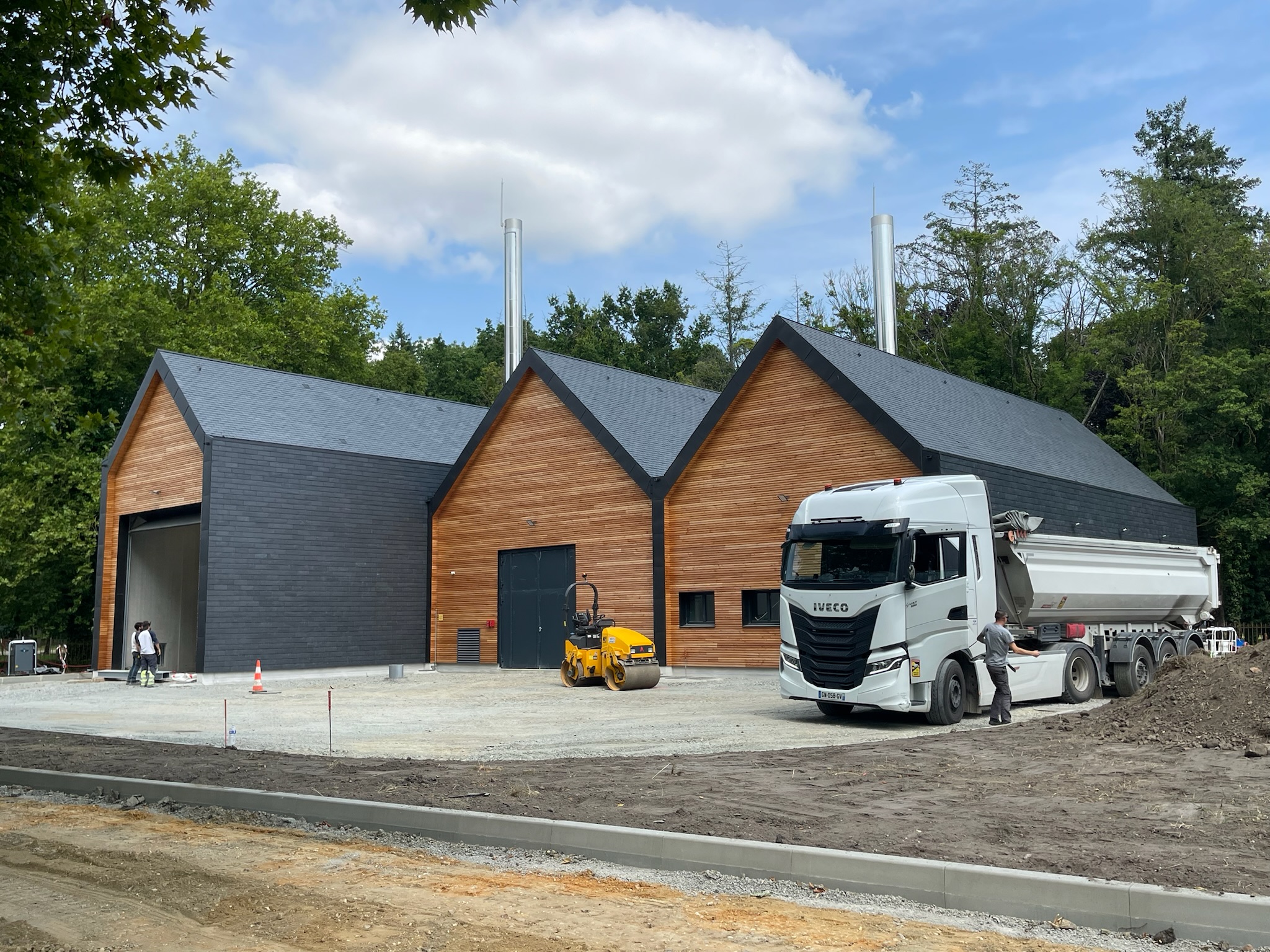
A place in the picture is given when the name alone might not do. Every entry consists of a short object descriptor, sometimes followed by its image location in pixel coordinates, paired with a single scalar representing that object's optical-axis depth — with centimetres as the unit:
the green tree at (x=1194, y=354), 3550
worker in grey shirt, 1550
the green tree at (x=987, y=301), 4600
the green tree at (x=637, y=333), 6662
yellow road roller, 2364
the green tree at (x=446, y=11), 911
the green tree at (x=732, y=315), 6322
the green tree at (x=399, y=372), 6291
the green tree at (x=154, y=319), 3947
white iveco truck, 1541
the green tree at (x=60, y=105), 1091
